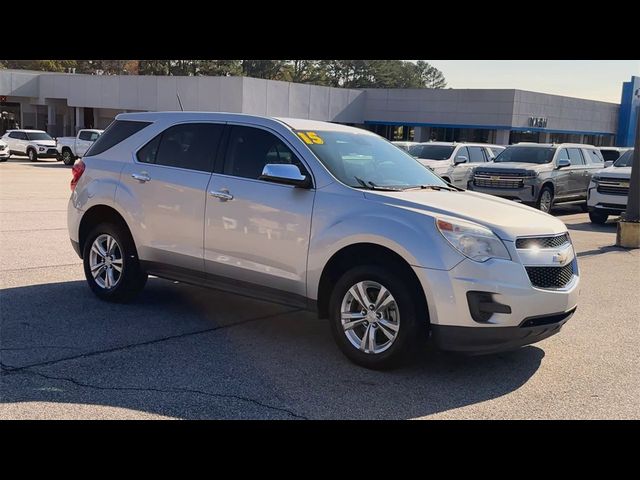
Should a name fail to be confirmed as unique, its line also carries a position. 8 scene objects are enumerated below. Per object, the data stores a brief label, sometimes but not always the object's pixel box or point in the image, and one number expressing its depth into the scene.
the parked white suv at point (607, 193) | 16.20
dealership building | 42.34
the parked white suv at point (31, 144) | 38.66
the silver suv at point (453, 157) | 20.11
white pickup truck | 35.66
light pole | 12.92
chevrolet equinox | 5.14
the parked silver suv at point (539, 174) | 18.03
